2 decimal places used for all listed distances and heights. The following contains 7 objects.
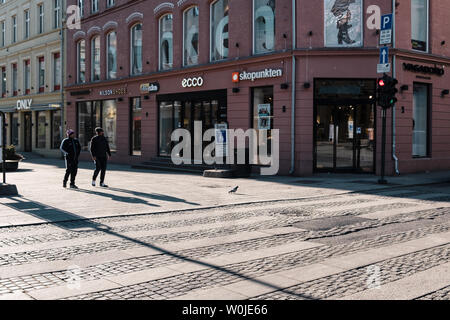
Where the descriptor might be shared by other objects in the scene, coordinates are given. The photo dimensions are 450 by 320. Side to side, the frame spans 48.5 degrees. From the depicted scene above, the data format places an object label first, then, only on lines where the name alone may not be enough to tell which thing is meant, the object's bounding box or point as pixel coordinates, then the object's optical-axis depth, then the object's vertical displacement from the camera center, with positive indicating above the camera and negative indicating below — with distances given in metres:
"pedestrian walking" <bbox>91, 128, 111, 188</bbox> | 15.30 -0.23
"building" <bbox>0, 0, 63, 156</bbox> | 33.44 +5.26
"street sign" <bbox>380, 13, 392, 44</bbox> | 15.35 +3.64
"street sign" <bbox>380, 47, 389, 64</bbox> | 15.62 +2.87
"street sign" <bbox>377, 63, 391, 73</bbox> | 15.51 +2.47
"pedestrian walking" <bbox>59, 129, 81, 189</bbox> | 14.66 -0.34
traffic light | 15.42 +1.71
